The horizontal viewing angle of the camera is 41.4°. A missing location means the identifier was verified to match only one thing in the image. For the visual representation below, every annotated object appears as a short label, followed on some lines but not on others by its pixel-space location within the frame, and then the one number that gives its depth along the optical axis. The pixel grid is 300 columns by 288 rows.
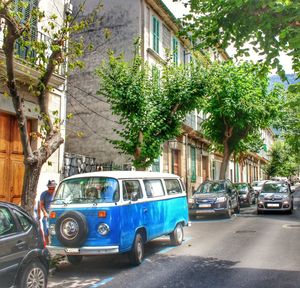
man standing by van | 10.73
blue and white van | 7.75
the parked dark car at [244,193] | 25.64
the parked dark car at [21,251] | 5.41
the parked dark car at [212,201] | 17.58
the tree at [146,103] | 15.51
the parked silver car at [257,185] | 34.91
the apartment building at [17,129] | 12.42
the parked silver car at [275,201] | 19.83
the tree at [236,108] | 24.83
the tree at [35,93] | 7.64
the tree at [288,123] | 31.89
